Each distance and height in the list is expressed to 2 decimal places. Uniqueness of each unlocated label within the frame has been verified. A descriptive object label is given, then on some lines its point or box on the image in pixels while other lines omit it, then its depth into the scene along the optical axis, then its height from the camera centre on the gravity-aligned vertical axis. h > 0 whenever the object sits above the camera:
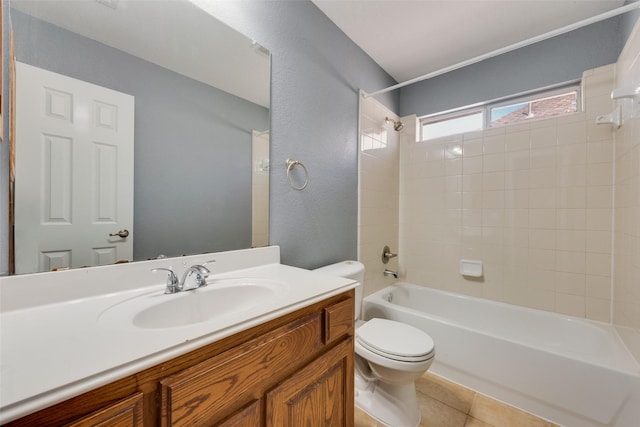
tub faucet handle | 2.28 -0.37
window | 1.90 +0.86
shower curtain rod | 1.08 +0.90
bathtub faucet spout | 2.17 -0.51
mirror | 0.77 +0.33
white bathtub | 1.21 -0.82
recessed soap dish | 2.10 -0.44
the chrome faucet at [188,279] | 0.88 -0.25
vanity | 0.42 -0.29
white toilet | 1.24 -0.75
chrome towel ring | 1.42 +0.25
